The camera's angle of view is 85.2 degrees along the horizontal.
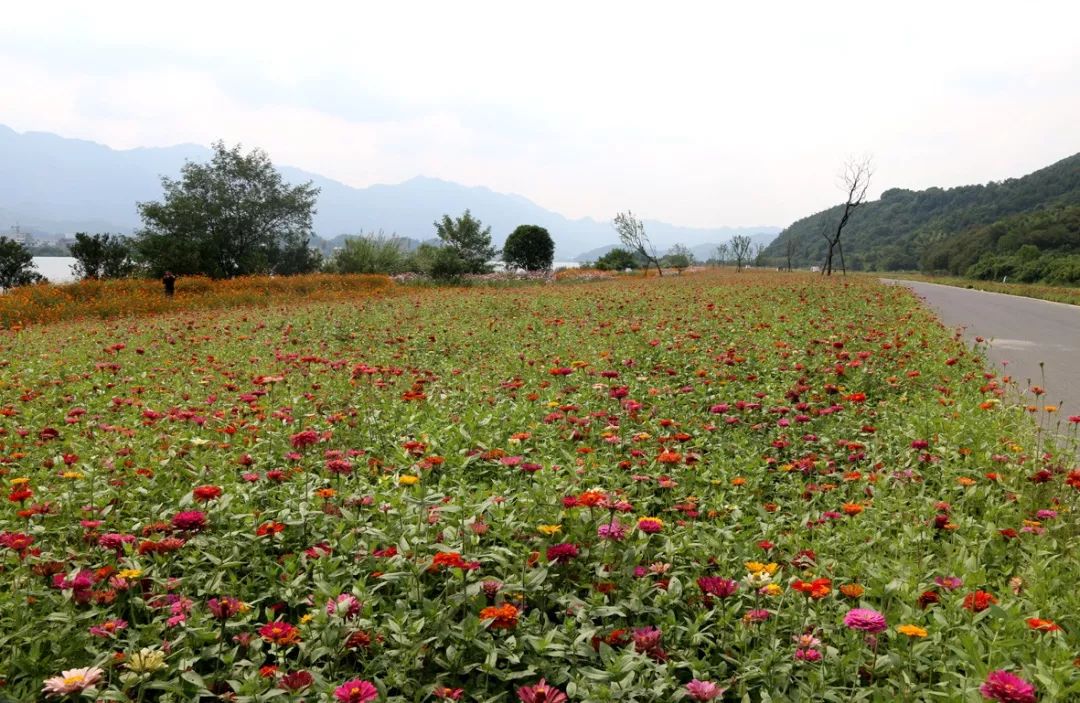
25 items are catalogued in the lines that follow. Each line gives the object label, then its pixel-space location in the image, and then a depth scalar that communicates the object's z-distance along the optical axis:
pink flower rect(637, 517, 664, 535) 2.23
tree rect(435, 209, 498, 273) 49.09
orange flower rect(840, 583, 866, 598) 2.01
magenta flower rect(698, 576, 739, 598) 2.00
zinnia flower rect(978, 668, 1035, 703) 1.36
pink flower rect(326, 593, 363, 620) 1.94
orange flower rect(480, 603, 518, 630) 1.89
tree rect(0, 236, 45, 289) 39.16
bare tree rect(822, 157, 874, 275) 38.25
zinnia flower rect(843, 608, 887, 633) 1.66
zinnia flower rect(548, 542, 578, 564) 2.23
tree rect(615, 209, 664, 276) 45.94
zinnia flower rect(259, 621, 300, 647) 1.75
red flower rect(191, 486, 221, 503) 2.25
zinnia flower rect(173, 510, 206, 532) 2.01
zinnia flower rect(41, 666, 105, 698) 1.51
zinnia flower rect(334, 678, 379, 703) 1.53
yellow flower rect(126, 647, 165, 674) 1.71
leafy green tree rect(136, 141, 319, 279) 31.22
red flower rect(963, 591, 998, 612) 1.97
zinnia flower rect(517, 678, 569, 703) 1.53
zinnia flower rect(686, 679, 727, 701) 1.69
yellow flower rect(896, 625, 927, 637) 1.71
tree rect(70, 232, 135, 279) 31.84
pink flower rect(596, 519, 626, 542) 2.37
